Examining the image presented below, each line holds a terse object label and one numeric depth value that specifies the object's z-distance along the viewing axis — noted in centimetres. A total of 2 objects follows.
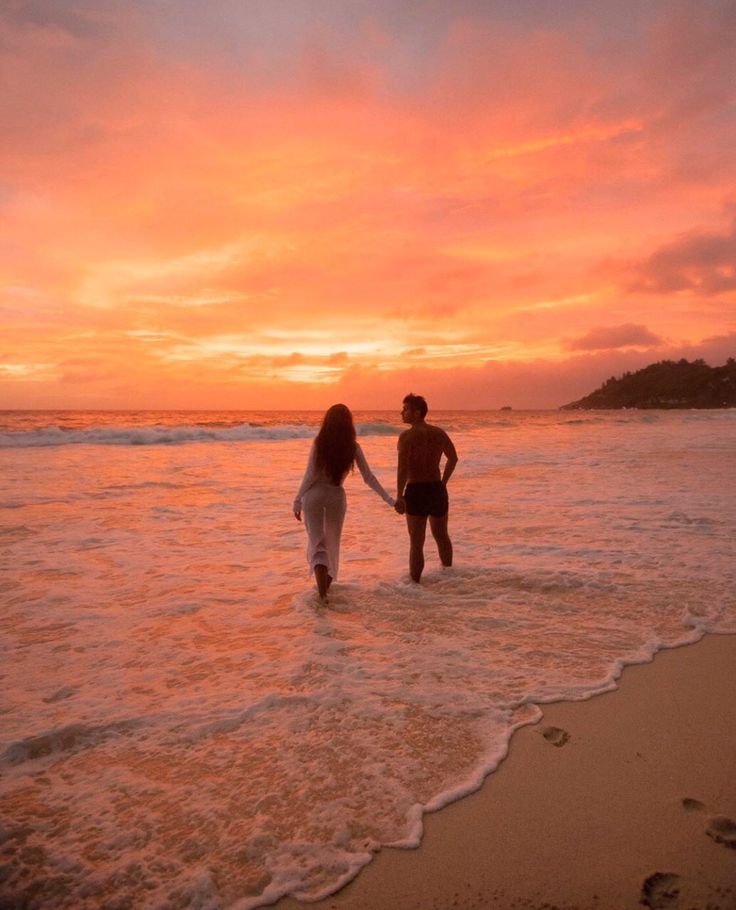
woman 591
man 646
